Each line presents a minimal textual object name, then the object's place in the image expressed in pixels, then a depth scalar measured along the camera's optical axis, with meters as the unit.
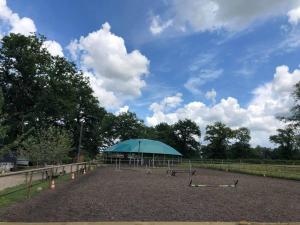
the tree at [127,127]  55.22
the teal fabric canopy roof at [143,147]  33.09
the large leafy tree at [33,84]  25.63
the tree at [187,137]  72.82
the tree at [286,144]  61.81
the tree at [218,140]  68.97
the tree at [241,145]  69.67
